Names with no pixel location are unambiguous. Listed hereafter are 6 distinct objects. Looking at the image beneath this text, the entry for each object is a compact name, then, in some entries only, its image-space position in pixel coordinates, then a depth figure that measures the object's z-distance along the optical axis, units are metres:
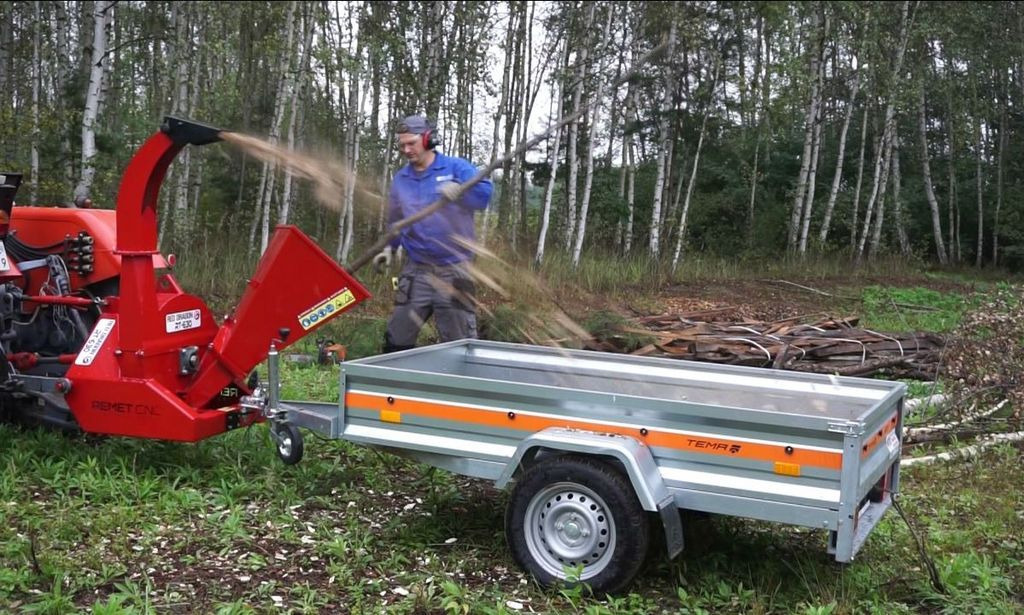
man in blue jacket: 5.88
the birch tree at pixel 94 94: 10.70
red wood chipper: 4.93
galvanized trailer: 3.44
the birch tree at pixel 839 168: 21.86
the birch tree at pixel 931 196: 25.73
